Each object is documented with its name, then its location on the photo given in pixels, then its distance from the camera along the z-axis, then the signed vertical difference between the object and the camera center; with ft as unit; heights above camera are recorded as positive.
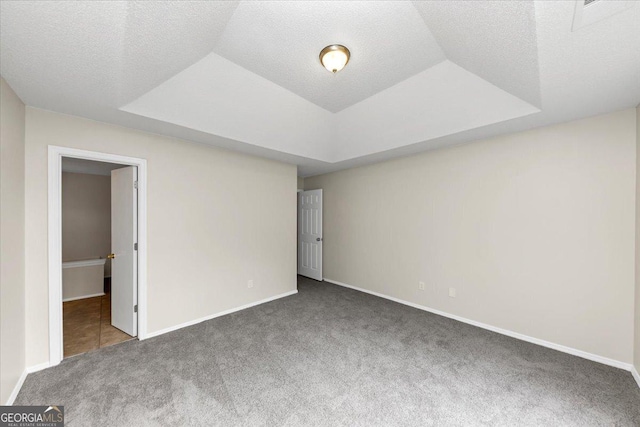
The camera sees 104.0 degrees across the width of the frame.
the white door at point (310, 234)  17.53 -1.57
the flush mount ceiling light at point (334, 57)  6.93 +4.40
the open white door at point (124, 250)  9.46 -1.51
